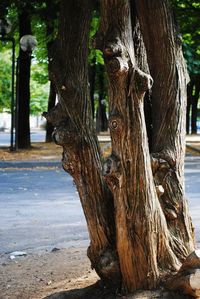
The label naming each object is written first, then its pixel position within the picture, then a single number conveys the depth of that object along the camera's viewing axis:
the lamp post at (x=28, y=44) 19.11
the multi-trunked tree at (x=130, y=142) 4.05
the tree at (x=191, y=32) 19.78
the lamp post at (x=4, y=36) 16.64
